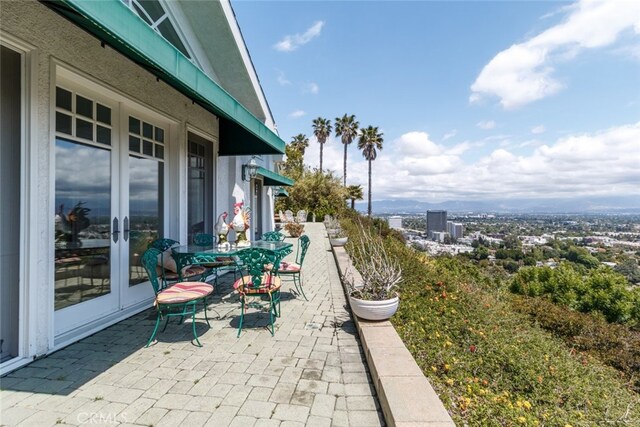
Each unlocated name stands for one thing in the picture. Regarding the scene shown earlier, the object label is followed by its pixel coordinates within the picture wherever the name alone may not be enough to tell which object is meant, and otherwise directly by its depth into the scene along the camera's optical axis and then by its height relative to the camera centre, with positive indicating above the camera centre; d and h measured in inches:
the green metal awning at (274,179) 454.9 +57.1
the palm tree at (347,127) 1600.6 +443.1
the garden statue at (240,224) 208.1 -9.0
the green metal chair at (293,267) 217.0 -40.4
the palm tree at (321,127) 1649.9 +456.0
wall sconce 352.5 +48.7
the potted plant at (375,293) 153.2 -43.3
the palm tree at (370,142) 1551.4 +358.1
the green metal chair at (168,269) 191.0 -36.6
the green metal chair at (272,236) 290.4 -23.9
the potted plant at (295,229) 661.9 -38.1
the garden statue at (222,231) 202.8 -13.3
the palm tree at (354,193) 1518.2 +93.5
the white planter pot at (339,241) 473.1 -45.4
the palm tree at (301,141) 1669.2 +389.5
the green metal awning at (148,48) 88.6 +60.5
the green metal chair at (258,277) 159.0 -36.0
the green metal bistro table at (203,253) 177.0 -24.5
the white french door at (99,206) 144.5 +2.6
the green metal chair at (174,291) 141.9 -39.9
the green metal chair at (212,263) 212.7 -33.3
